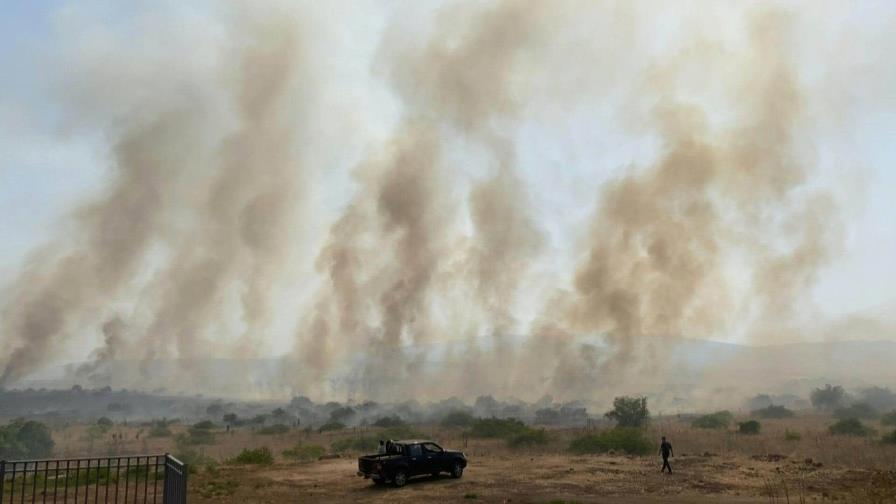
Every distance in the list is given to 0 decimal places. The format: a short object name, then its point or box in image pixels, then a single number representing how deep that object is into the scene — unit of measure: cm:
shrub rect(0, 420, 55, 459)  3844
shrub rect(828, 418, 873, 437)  3881
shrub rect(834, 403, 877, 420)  5800
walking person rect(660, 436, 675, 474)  2331
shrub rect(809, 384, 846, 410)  8031
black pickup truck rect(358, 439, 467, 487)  2033
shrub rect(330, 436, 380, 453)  3747
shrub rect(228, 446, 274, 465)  2867
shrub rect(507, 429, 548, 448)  3675
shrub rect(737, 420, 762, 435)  4131
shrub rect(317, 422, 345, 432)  5393
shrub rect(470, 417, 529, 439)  4225
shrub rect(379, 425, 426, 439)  4272
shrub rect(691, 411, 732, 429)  4950
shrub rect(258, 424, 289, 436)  5228
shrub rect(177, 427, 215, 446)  4325
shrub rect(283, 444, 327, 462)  3262
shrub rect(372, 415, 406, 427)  5686
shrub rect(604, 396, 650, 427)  4566
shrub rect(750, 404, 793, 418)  6391
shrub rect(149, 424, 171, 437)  4932
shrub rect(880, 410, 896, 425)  4711
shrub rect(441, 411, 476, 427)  5694
